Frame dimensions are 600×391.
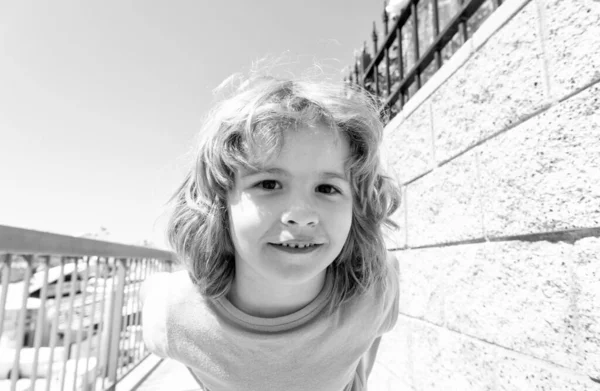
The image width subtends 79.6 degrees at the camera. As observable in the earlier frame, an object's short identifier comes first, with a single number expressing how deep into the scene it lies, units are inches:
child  12.2
